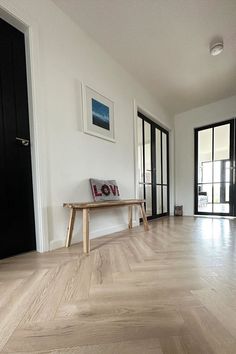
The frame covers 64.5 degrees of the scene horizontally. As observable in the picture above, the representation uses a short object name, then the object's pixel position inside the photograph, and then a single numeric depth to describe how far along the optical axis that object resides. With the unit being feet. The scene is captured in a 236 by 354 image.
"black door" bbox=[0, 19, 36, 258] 4.81
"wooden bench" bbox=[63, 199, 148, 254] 5.17
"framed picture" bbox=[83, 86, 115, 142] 6.77
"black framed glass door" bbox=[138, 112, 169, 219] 10.52
